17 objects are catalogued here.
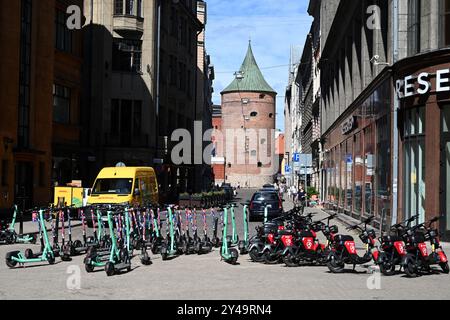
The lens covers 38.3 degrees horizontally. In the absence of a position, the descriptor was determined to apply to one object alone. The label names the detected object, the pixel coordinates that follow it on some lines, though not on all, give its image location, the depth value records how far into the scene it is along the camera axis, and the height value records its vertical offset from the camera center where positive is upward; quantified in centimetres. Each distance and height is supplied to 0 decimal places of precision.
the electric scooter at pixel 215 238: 1688 -147
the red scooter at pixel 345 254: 1289 -139
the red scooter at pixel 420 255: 1231 -135
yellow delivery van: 2684 -13
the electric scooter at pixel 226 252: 1441 -155
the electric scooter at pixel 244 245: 1619 -152
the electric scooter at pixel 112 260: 1255 -156
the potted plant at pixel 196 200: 4030 -102
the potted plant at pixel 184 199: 4053 -96
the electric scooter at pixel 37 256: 1365 -159
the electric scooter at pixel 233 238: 1686 -145
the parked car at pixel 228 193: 5763 -89
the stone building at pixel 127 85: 4578 +717
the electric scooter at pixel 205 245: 1625 -157
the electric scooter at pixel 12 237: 1902 -163
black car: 3117 -96
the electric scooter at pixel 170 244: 1525 -146
